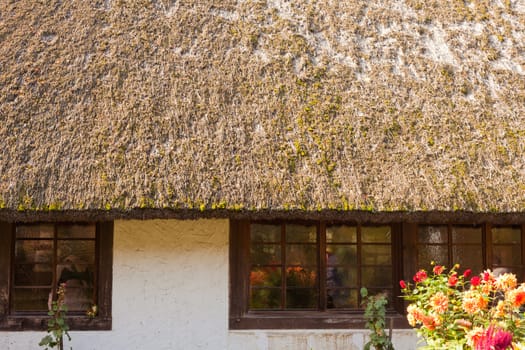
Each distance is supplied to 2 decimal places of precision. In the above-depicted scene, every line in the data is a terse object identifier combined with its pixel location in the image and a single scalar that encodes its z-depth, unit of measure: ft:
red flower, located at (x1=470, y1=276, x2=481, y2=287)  14.67
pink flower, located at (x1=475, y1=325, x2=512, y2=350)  10.53
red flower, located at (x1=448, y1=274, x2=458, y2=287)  15.48
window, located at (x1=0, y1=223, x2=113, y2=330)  19.45
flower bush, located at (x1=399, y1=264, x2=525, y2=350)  13.60
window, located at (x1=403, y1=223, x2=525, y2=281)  21.24
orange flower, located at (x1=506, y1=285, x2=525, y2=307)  13.57
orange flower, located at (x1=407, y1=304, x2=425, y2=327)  13.76
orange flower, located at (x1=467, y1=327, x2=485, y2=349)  12.09
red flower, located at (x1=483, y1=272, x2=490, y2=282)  14.90
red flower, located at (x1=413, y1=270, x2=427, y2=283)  16.12
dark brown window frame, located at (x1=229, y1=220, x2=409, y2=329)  19.74
